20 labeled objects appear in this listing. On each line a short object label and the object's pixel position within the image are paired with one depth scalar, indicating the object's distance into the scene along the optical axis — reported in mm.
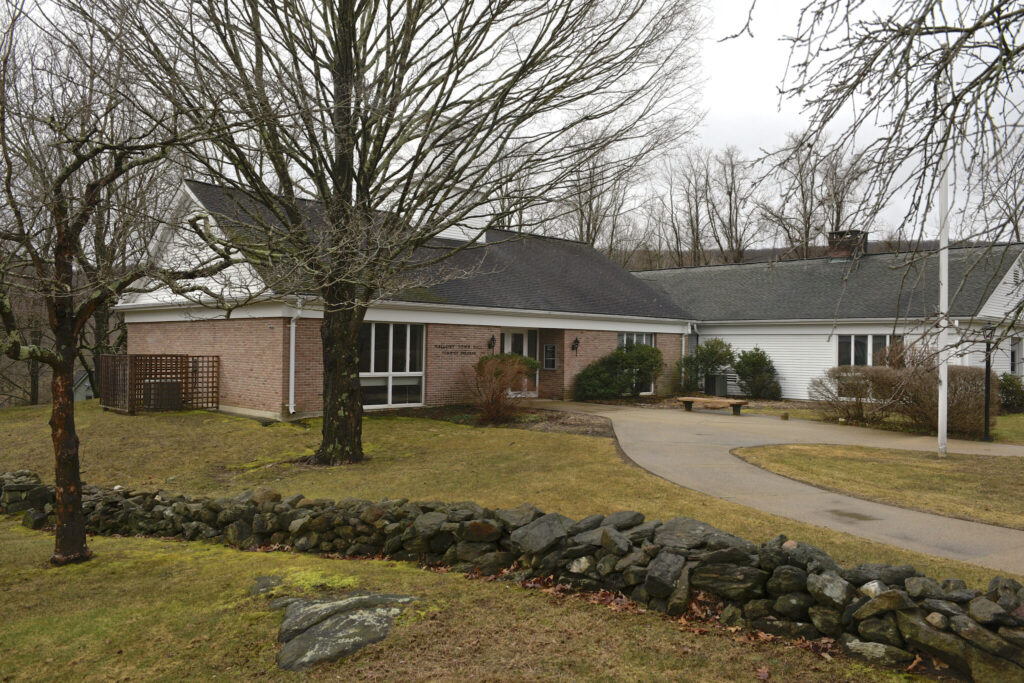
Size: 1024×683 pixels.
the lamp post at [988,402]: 14395
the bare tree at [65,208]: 6770
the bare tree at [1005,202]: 4555
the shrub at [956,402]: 15906
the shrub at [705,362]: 26875
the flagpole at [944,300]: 11977
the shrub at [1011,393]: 22078
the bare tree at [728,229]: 47375
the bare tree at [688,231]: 48156
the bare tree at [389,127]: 10703
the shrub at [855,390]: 17172
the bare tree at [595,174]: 11920
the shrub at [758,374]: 26594
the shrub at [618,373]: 23875
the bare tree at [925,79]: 4312
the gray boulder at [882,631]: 4637
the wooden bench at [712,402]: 20562
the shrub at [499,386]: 17484
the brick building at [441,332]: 17531
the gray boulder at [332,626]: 4941
